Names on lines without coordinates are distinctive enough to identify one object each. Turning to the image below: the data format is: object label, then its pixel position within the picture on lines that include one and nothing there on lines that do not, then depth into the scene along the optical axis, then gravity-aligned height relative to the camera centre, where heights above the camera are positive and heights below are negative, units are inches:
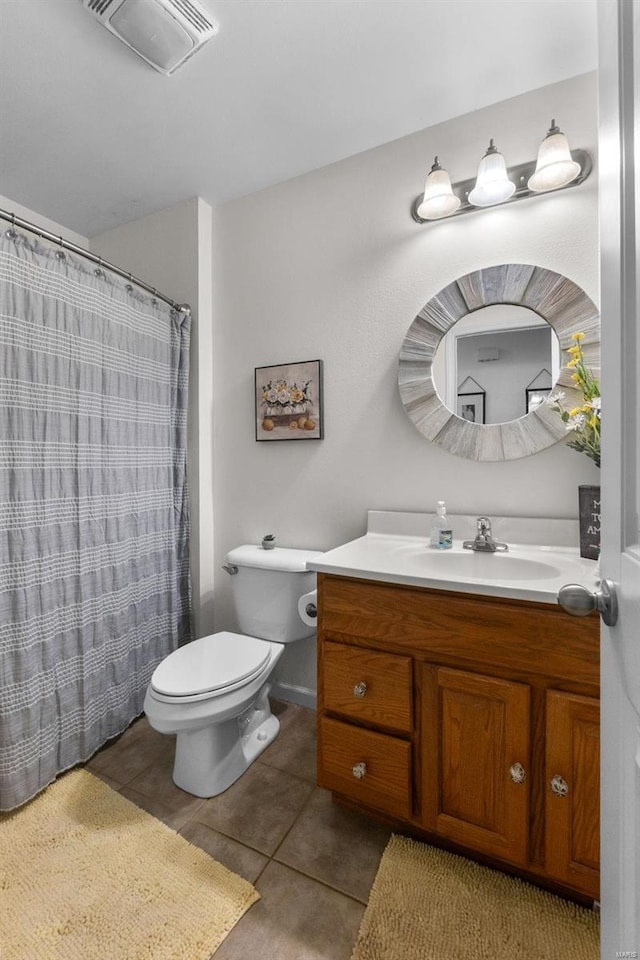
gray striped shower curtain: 54.9 -3.8
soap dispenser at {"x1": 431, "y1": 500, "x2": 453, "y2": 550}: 60.1 -8.1
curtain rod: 52.2 +32.2
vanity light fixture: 53.6 +39.0
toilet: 53.9 -26.7
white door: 20.1 +0.9
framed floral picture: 73.9 +13.3
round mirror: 57.1 +16.5
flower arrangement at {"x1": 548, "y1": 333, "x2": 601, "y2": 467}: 49.6 +7.1
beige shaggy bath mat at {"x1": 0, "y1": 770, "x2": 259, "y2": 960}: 40.1 -43.2
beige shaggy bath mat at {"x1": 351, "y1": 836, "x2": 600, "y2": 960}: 39.4 -43.6
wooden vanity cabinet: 39.8 -25.8
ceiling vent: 46.6 +51.4
